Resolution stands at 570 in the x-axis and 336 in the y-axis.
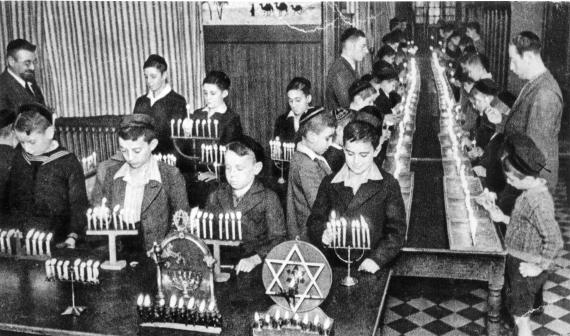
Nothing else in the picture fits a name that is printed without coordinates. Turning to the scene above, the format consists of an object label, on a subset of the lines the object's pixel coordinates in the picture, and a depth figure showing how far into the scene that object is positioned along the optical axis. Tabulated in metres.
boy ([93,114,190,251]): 4.37
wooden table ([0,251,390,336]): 3.21
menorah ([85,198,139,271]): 3.81
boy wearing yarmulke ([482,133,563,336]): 3.89
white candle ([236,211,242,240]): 3.63
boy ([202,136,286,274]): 4.00
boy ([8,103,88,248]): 4.70
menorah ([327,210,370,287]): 3.65
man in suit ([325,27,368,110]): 7.37
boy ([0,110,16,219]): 5.45
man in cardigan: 5.25
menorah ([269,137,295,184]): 6.07
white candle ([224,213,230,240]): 3.57
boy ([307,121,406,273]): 4.04
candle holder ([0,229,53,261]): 3.97
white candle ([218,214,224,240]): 3.59
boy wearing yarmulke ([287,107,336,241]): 4.75
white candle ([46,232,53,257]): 3.88
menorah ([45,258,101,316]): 3.37
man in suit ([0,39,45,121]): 7.01
